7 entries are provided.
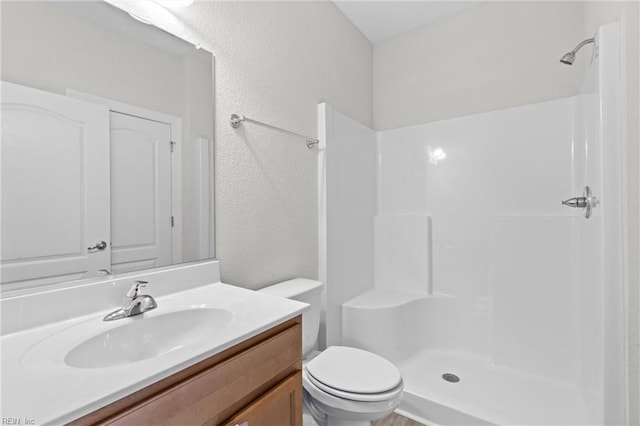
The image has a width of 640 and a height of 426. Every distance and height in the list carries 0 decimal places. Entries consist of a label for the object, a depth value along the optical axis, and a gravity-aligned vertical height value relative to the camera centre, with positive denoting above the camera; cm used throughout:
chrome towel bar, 133 +41
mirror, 78 +21
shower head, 134 +67
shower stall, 162 -32
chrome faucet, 84 -27
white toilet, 118 -70
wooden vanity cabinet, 54 -39
